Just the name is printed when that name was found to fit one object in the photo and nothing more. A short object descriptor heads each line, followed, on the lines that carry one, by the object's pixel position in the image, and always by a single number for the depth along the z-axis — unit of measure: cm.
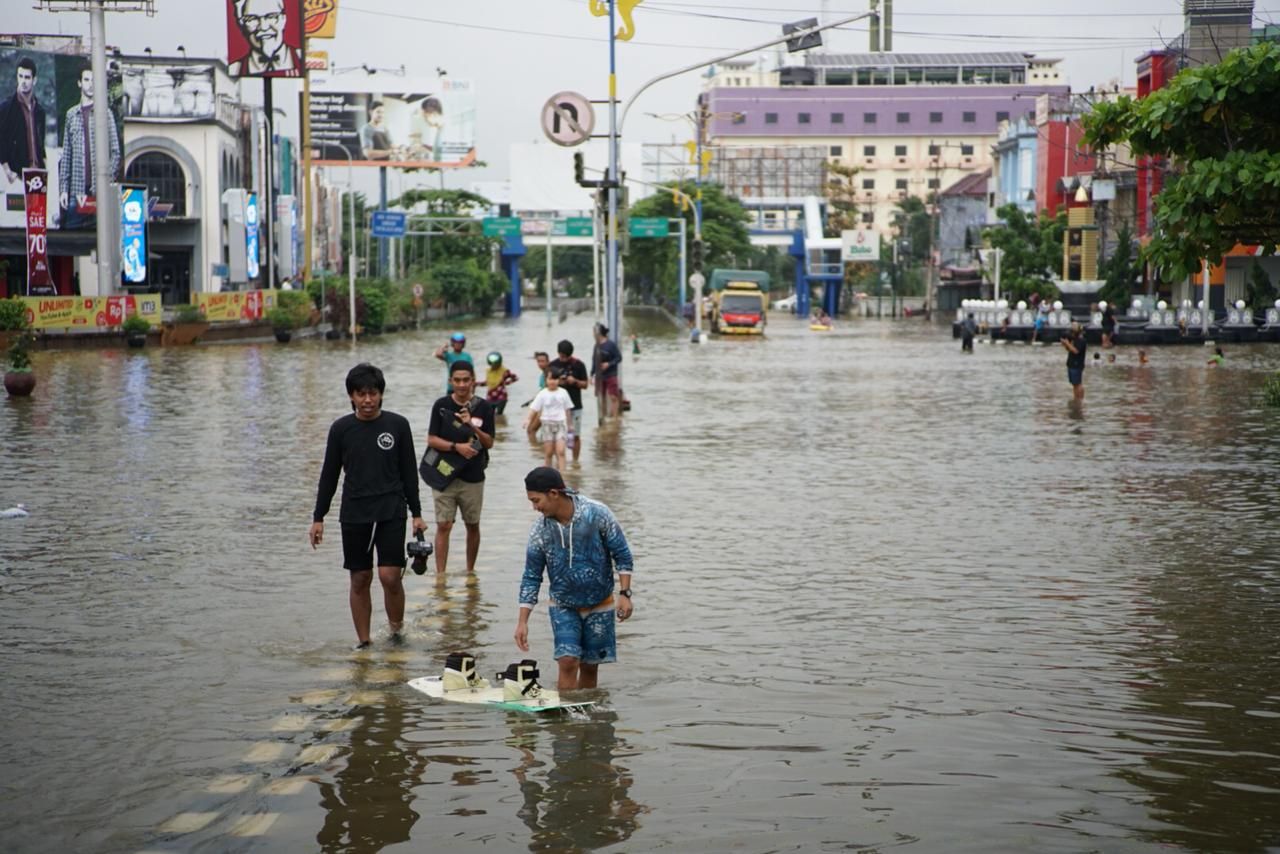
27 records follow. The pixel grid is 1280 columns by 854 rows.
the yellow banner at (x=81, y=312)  4662
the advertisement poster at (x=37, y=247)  5359
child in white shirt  1814
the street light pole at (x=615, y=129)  2783
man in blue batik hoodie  798
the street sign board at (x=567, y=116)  2614
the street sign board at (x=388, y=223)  7456
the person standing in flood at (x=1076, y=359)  3016
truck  6769
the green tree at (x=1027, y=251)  7400
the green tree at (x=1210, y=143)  1511
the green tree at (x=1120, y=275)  6688
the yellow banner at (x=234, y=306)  5703
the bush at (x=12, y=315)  4325
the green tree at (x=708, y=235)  9956
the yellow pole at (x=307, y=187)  7569
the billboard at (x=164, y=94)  7881
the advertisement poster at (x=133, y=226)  6381
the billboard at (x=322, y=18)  8888
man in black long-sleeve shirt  953
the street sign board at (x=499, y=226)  10325
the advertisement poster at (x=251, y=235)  7944
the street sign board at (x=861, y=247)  10844
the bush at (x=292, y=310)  5862
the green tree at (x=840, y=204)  13825
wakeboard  814
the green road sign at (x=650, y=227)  8988
